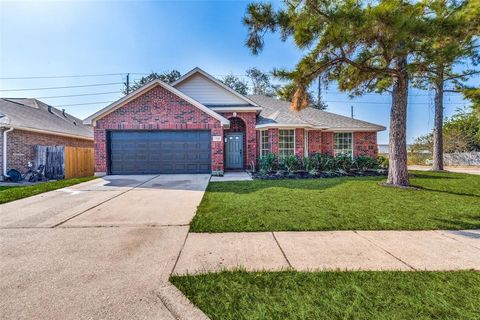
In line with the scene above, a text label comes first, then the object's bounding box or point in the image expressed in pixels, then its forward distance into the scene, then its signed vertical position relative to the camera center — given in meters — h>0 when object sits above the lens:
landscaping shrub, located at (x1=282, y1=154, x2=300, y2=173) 12.24 -0.34
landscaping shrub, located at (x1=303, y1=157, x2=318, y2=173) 12.41 -0.45
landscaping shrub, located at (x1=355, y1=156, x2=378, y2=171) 13.12 -0.40
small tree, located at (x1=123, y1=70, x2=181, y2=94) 31.17 +10.42
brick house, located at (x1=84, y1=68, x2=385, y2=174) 11.98 +1.19
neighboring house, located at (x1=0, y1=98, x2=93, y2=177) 12.05 +1.52
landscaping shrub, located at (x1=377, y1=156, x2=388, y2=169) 15.14 -0.35
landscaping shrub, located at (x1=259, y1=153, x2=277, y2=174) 12.11 -0.33
